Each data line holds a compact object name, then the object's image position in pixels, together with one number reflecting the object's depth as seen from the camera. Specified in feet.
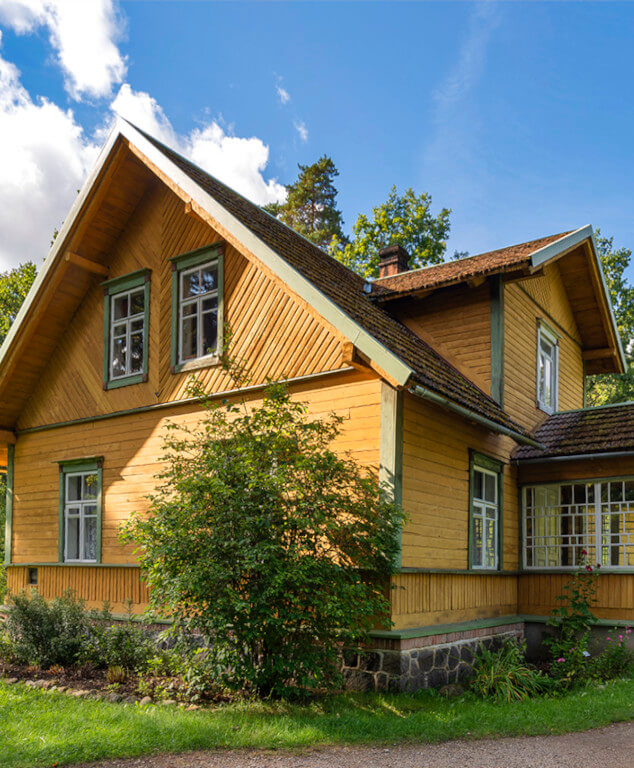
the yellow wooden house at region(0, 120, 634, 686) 31.78
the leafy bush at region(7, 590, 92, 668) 34.99
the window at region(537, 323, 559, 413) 46.55
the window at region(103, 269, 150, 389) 42.45
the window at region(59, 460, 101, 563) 43.21
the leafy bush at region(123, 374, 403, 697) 25.84
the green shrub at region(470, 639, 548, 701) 29.91
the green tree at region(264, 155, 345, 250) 122.52
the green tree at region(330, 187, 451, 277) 102.47
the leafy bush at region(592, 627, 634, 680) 33.27
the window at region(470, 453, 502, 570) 36.84
